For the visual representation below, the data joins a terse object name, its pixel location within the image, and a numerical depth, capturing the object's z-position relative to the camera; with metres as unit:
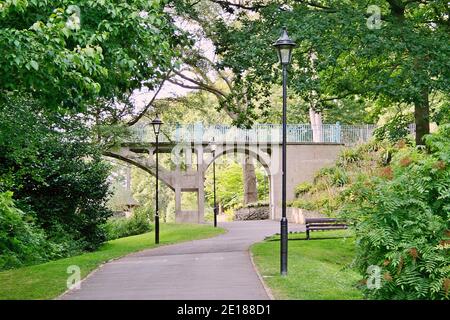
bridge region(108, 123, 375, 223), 37.62
